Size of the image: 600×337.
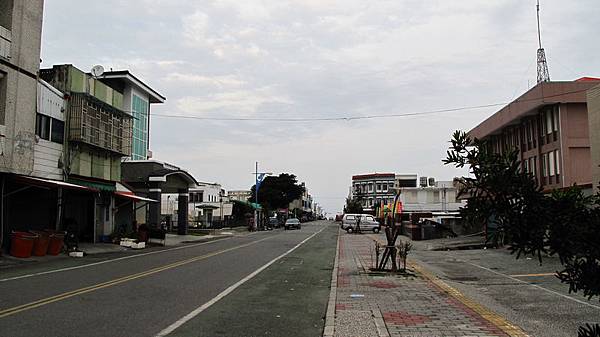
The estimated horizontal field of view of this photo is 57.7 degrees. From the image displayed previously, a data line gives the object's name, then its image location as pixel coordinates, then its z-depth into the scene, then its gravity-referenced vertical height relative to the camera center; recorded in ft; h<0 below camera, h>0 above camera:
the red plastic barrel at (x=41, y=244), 71.87 -3.09
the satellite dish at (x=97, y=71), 106.01 +28.98
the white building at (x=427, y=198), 239.91 +9.19
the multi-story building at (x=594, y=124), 69.92 +12.30
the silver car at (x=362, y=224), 176.61 -1.59
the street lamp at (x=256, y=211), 223.22 +3.73
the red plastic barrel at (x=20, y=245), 68.95 -3.08
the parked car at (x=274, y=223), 244.20 -1.56
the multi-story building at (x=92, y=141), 89.25 +14.13
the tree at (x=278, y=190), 348.14 +18.88
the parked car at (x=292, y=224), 223.22 -1.86
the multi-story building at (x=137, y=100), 145.59 +34.40
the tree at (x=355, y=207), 363.54 +8.35
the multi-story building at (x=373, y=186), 451.12 +28.01
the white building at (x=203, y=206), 221.66 +6.76
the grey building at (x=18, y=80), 71.56 +19.17
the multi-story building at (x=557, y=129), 98.53 +17.01
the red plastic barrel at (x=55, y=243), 74.95 -3.12
